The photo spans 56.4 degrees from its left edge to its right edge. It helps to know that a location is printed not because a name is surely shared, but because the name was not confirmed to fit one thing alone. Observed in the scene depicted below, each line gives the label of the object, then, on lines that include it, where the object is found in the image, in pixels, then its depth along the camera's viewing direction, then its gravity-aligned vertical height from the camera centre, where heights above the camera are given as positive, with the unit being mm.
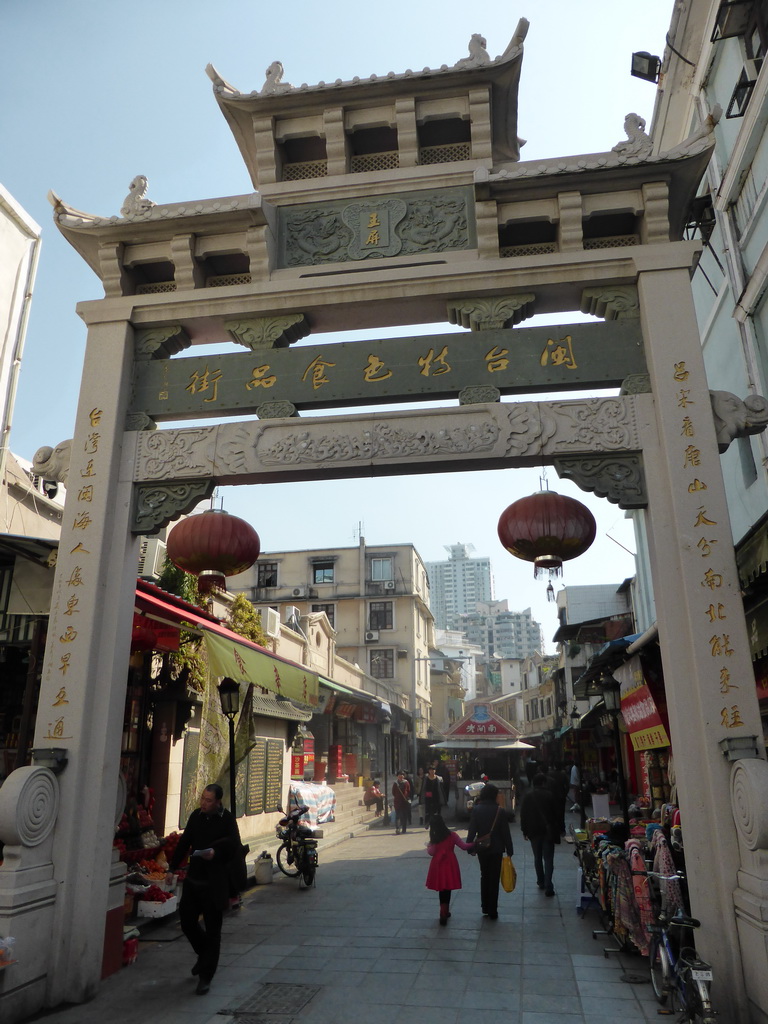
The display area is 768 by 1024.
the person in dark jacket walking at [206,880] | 5816 -948
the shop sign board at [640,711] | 8523 +498
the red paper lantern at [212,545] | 7094 +2007
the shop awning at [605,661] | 9234 +1237
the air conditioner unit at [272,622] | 17406 +3160
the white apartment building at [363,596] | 40406 +8596
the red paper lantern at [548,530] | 6371 +1897
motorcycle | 10352 -1263
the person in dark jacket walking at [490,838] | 8180 -917
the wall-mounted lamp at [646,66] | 11461 +10528
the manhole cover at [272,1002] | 5156 -1758
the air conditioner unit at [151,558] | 12773 +3439
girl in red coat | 7992 -1162
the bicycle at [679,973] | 4402 -1405
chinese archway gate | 5625 +3534
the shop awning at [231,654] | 7977 +1329
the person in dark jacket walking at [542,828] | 9625 -950
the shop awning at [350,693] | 19719 +1926
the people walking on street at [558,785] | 12080 -558
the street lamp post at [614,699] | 10000 +732
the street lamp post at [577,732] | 27531 +776
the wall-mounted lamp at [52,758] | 5930 +16
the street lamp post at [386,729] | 30781 +1117
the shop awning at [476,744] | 21578 +301
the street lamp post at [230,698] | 9344 +742
